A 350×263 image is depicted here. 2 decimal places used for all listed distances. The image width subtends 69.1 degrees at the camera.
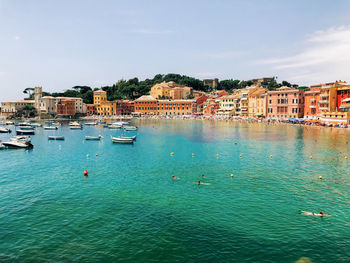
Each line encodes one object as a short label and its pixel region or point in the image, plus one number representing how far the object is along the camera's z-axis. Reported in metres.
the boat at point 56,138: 70.14
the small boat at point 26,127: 100.85
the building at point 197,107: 184.00
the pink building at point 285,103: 122.00
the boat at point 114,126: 108.62
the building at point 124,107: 186.62
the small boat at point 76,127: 103.76
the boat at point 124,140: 64.00
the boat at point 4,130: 91.36
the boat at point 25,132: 84.19
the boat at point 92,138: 70.56
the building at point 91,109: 190.12
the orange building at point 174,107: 185.38
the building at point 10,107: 172.00
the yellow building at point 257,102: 137.31
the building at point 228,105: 157.00
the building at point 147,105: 188.50
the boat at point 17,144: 55.03
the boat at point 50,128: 99.51
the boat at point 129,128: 97.75
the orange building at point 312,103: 110.88
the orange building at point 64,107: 174.88
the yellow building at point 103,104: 185.50
